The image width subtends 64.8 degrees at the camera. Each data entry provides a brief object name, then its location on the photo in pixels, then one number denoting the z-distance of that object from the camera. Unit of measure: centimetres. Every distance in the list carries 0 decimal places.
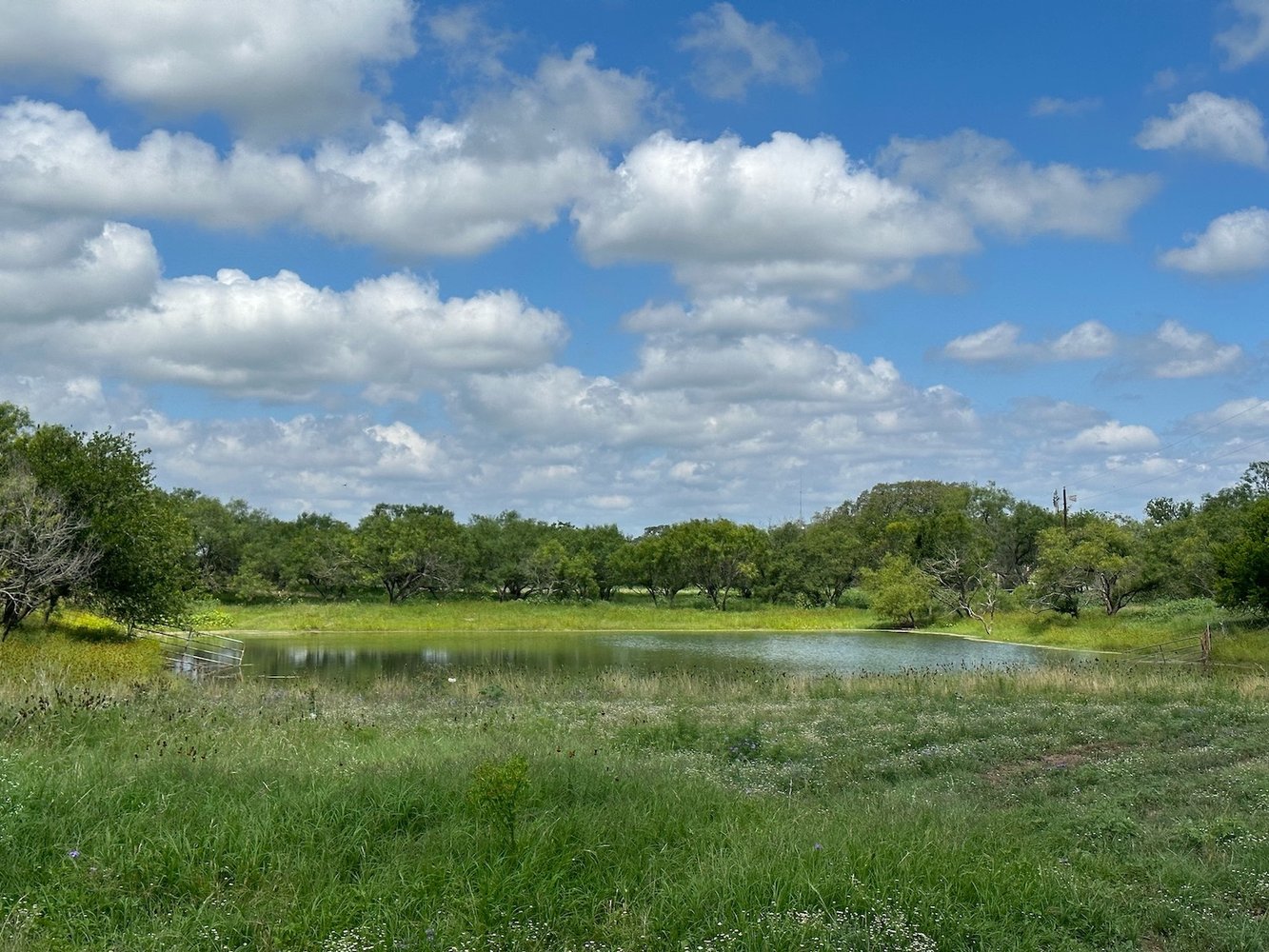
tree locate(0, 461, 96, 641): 3209
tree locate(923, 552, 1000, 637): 7238
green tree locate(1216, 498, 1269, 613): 4325
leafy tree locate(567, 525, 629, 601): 9269
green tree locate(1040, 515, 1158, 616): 6259
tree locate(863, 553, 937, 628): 7319
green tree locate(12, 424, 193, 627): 3556
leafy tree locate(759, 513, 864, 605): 9081
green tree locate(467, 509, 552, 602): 8806
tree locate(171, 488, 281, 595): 8269
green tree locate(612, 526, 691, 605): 8844
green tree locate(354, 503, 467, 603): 8206
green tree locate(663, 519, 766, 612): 8769
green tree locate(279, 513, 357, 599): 8231
